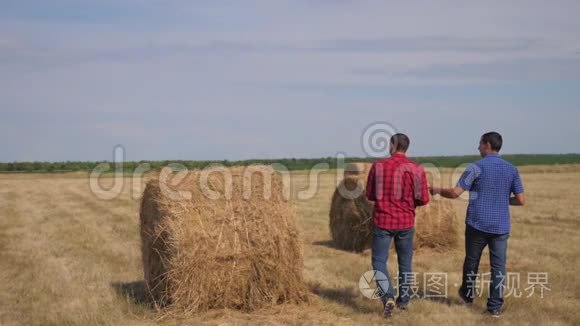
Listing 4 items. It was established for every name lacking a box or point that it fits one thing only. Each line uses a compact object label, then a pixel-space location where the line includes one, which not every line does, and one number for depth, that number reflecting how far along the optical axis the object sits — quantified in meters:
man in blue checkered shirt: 7.66
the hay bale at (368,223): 12.57
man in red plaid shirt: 7.60
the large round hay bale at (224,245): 7.55
